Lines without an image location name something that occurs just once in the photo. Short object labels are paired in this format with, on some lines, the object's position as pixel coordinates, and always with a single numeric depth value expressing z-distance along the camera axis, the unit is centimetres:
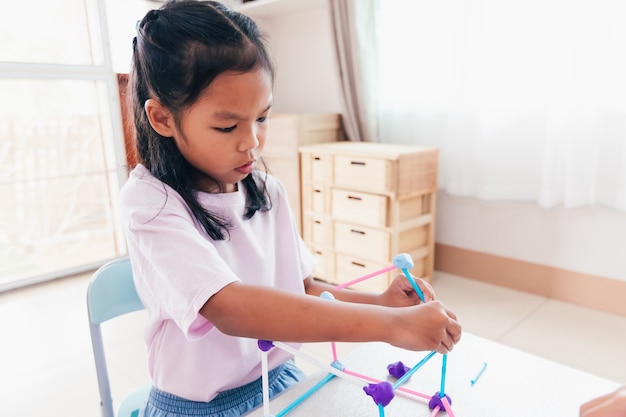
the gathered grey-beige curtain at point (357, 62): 224
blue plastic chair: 79
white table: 53
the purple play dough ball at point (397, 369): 60
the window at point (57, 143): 245
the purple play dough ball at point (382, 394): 41
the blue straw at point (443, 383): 51
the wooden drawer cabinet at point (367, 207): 195
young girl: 52
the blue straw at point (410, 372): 45
